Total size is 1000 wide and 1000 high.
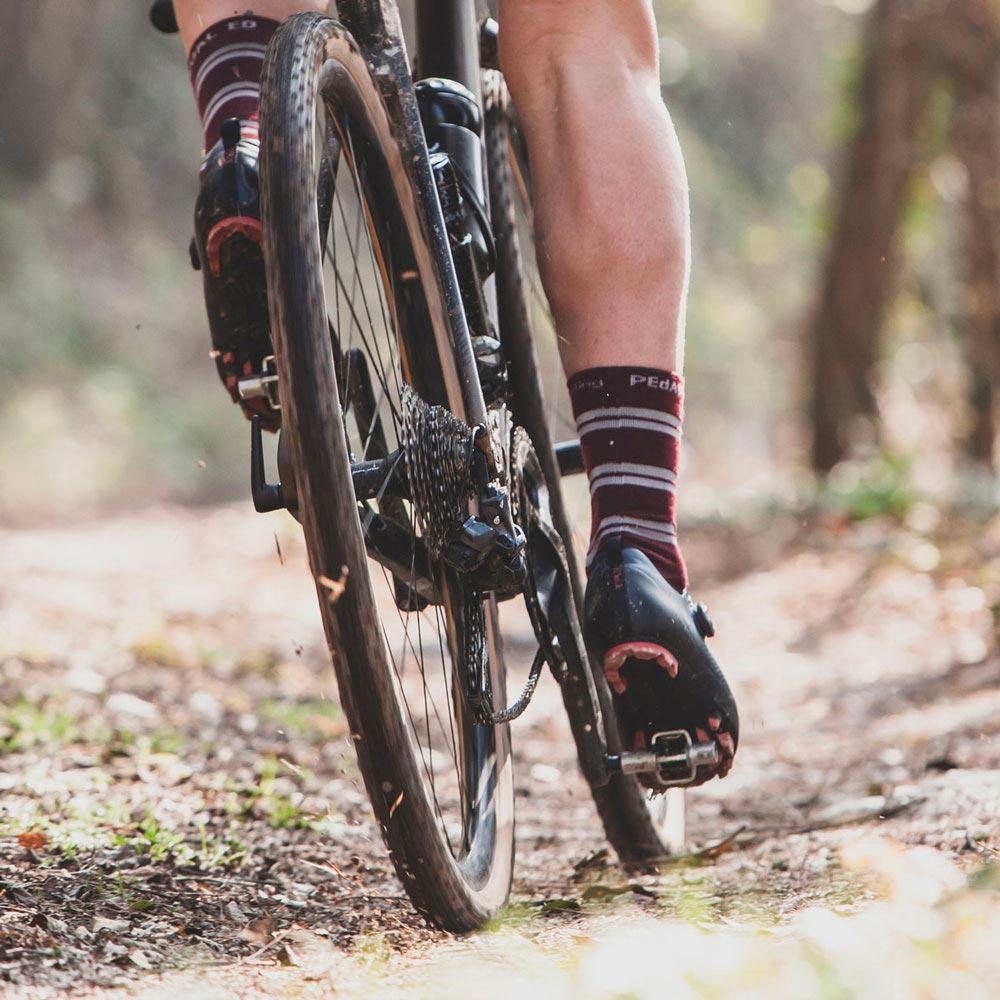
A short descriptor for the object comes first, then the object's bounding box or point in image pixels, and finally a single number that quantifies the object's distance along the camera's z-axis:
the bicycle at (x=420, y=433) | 5.33
